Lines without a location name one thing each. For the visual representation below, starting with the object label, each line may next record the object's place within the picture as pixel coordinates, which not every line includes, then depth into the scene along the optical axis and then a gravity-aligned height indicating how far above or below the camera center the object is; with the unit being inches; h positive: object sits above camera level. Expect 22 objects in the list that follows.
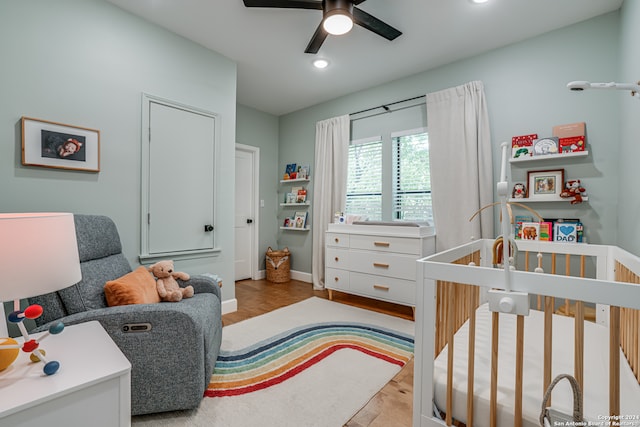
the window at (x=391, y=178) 127.7 +16.7
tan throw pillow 59.8 -16.9
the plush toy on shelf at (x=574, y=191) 89.6 +7.3
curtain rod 127.7 +50.3
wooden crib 31.8 -21.3
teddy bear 69.9 -17.9
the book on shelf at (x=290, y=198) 173.9 +8.8
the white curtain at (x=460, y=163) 107.6 +19.6
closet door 95.7 +11.1
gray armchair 53.6 -24.2
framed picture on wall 72.7 +17.4
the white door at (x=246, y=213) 167.0 -0.4
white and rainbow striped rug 57.9 -40.1
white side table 29.9 -19.2
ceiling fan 72.1 +52.3
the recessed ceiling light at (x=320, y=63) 116.8 +61.0
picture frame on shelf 93.7 +10.0
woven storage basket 167.3 -30.9
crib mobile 33.7 -9.4
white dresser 110.3 -18.5
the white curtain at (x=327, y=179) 148.7 +17.9
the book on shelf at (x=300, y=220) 168.7 -4.2
